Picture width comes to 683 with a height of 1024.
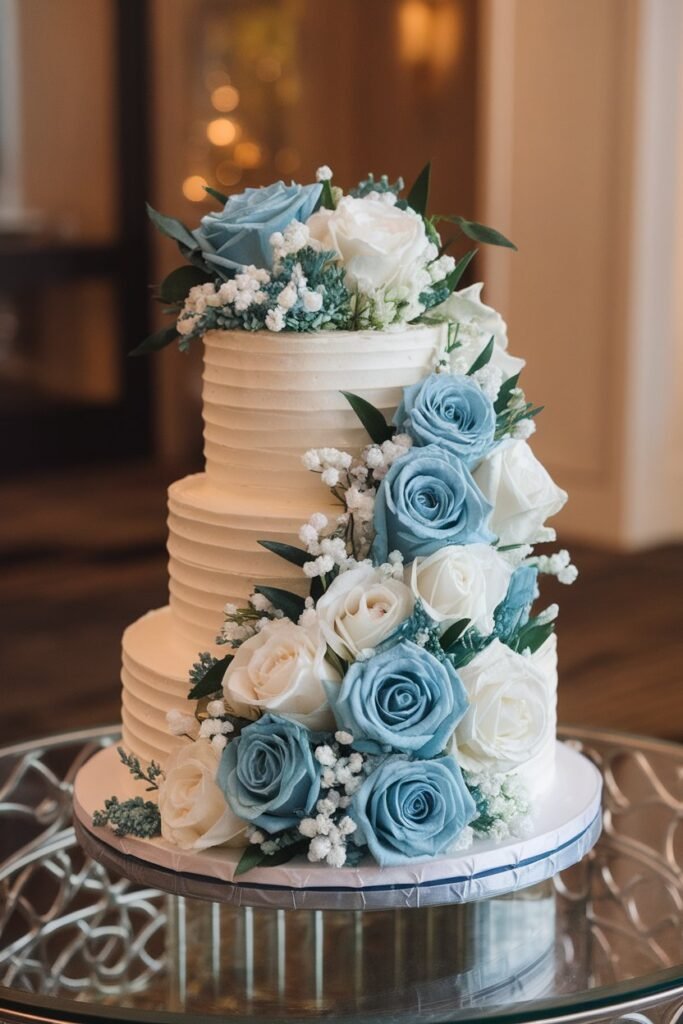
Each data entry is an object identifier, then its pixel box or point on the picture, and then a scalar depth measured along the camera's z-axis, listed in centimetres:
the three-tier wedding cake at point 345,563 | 129
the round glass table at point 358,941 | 131
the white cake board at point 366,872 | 130
